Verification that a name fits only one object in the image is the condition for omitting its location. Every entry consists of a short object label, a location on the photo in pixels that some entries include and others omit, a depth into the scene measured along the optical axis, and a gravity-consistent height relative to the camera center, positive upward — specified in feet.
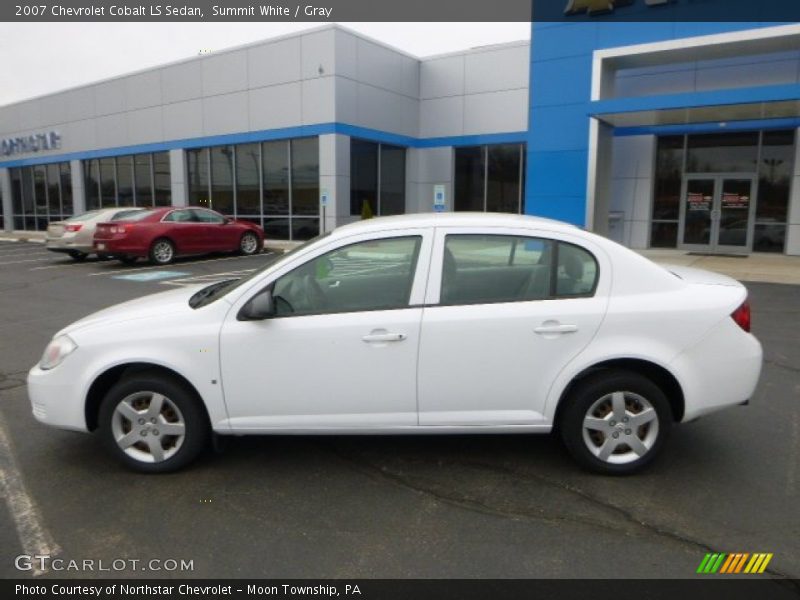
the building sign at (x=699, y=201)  59.67 +0.75
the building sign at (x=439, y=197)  43.52 +0.67
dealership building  54.44 +7.85
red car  49.47 -2.63
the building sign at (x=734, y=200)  57.87 +0.86
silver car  52.37 -2.51
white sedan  12.03 -2.84
